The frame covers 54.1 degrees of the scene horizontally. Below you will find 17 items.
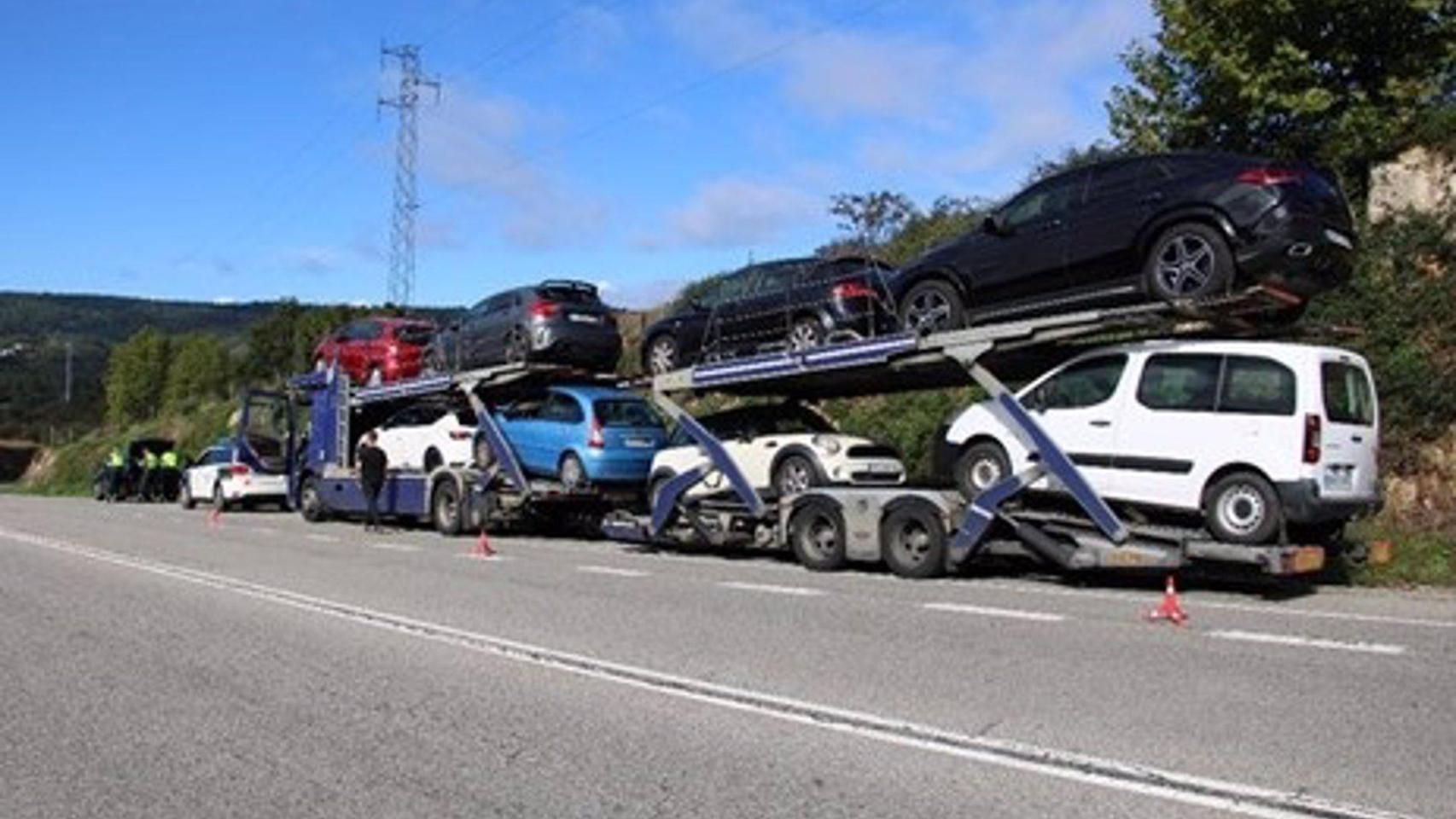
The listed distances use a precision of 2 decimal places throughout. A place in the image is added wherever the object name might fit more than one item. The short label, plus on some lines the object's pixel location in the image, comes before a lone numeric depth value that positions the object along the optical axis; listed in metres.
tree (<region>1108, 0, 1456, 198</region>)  21.31
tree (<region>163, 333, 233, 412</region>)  73.00
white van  11.45
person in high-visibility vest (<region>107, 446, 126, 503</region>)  43.31
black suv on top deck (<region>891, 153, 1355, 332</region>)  11.97
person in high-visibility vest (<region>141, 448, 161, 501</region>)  41.97
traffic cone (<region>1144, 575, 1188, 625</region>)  10.48
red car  25.69
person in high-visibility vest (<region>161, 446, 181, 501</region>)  41.84
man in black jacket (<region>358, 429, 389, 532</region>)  23.28
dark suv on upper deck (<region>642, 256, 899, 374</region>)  16.64
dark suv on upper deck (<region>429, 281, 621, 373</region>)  20.56
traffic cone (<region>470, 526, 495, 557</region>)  17.77
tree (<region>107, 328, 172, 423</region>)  80.69
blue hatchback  19.39
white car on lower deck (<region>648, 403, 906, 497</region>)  15.85
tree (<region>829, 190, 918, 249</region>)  37.69
